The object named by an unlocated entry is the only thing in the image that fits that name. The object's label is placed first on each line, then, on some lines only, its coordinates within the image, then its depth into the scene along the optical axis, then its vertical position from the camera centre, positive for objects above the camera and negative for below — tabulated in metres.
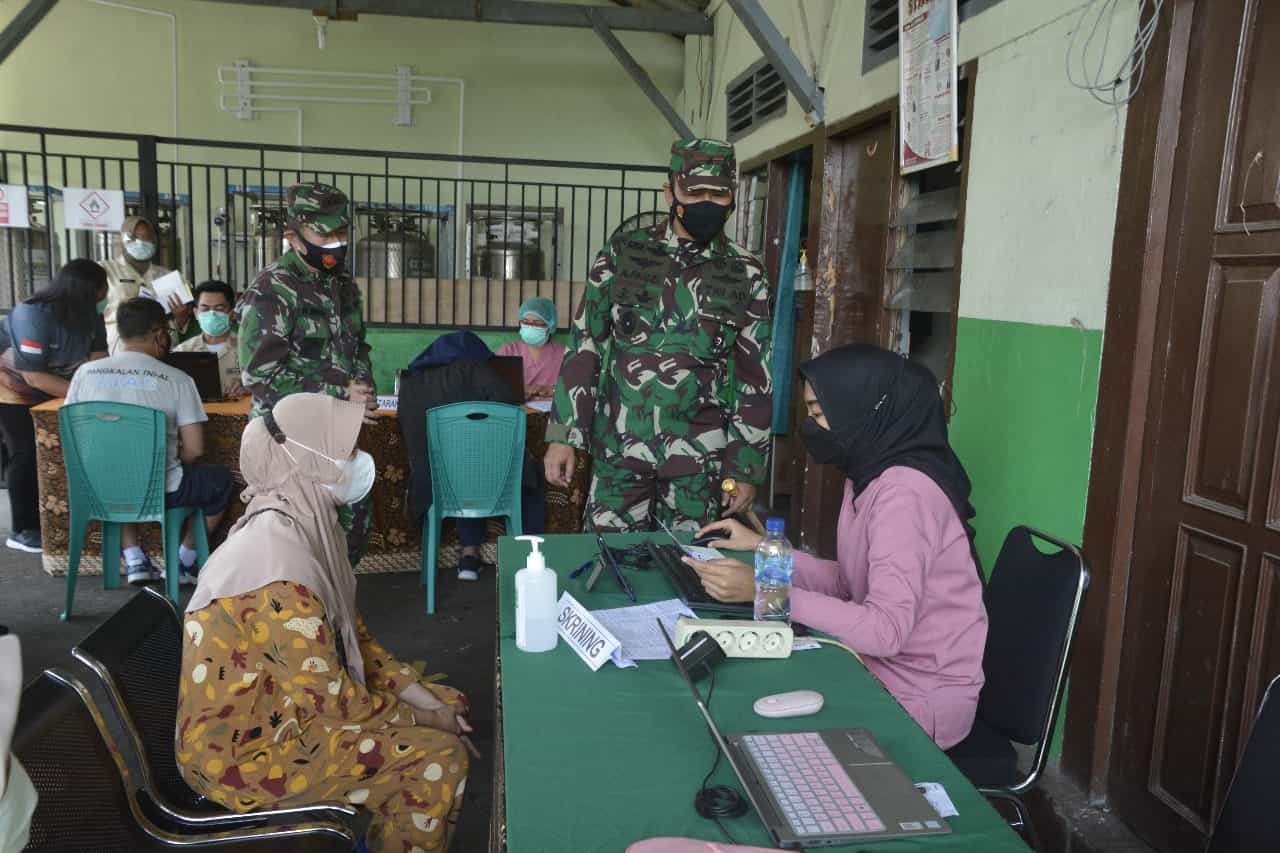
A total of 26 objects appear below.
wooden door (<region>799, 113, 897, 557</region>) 3.90 +0.28
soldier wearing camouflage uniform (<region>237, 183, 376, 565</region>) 3.20 -0.03
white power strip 1.44 -0.48
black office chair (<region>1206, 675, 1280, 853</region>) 1.12 -0.54
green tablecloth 0.99 -0.53
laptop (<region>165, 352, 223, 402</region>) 3.98 -0.29
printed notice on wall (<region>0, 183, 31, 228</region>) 5.79 +0.55
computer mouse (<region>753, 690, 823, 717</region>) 1.24 -0.50
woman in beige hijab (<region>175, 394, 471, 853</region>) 1.40 -0.62
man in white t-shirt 3.44 -0.34
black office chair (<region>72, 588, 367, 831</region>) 1.32 -0.60
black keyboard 1.63 -0.48
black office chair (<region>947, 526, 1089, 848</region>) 1.58 -0.57
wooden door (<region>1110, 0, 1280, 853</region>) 1.83 -0.24
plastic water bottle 1.53 -0.41
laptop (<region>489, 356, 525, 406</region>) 3.89 -0.23
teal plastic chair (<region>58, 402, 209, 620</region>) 3.36 -0.61
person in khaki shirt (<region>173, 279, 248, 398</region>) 4.43 -0.12
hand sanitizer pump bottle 1.45 -0.45
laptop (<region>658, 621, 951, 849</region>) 0.98 -0.51
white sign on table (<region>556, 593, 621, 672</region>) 1.39 -0.48
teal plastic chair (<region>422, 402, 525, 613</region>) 3.64 -0.59
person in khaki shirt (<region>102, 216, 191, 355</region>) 5.38 +0.20
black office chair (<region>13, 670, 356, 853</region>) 1.13 -0.65
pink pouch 0.91 -0.51
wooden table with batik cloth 3.79 -0.81
